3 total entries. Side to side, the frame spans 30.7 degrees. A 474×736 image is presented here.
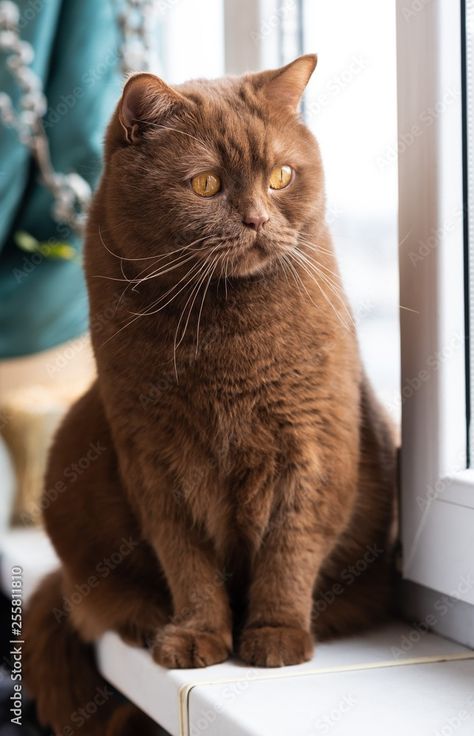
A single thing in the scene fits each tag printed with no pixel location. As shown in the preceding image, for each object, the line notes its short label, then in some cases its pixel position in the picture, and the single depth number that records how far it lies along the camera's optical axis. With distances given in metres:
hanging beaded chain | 1.69
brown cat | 1.00
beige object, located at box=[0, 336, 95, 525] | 1.89
